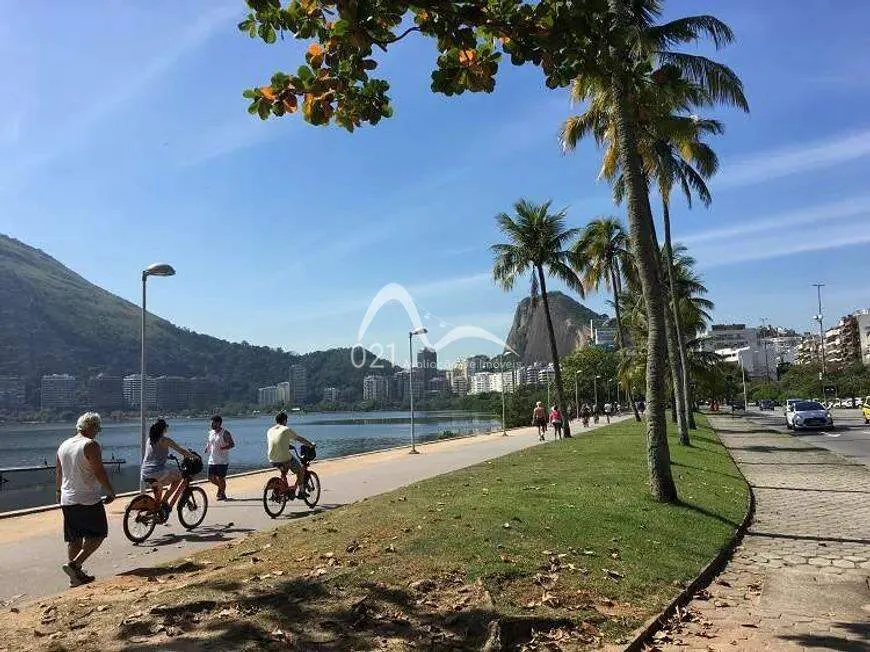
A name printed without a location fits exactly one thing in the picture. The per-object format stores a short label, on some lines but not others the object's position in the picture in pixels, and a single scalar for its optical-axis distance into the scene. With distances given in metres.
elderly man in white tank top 6.97
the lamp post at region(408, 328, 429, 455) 29.61
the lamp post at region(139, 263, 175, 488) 14.32
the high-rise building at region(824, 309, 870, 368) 131.27
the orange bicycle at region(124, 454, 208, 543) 9.34
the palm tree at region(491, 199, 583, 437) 29.12
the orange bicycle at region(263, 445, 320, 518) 11.20
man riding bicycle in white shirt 11.81
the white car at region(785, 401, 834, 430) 34.62
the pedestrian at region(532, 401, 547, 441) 32.66
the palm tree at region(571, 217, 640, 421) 38.75
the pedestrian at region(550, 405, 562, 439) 31.73
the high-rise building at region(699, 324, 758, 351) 180.75
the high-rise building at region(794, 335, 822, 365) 160.25
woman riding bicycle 9.87
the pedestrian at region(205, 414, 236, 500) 13.06
